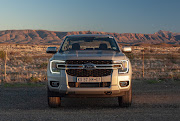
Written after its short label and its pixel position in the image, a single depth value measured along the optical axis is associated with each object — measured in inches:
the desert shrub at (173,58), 1353.1
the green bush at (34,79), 586.4
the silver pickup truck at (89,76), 268.1
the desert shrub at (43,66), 966.5
